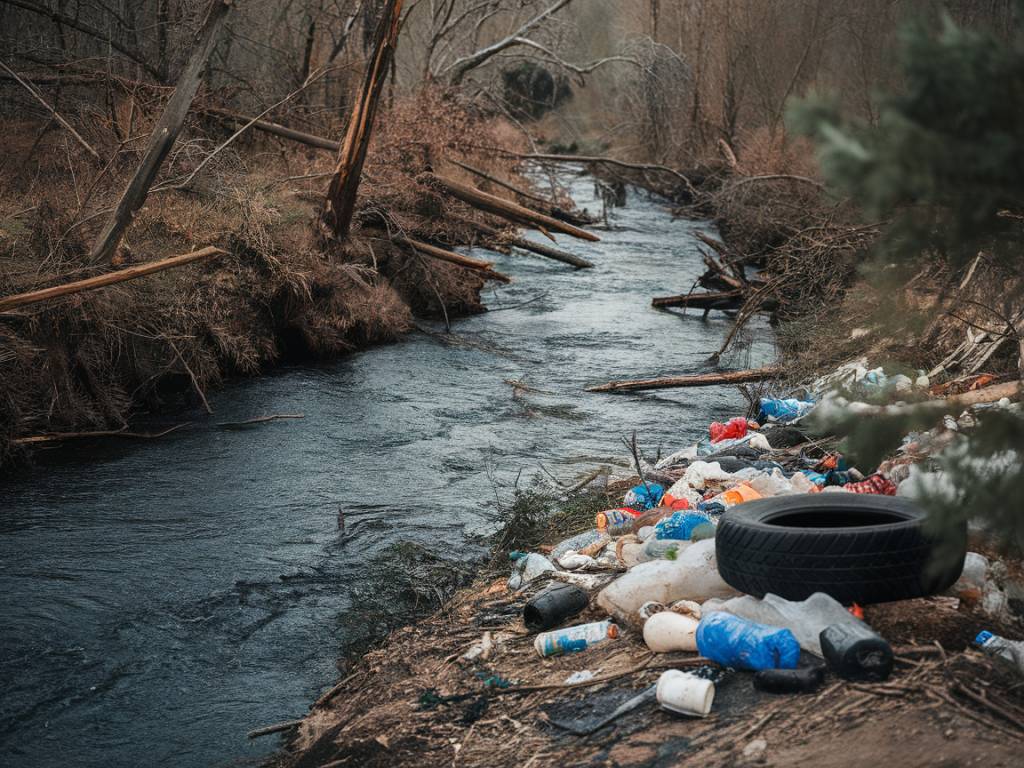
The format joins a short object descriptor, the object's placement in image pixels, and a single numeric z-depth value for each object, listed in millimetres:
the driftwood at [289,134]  14094
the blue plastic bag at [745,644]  3568
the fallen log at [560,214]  18219
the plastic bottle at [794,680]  3391
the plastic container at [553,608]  4699
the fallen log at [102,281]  8133
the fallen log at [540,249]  17125
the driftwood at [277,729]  4516
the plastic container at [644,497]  6422
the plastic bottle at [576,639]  4371
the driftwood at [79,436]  8509
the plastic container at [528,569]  5477
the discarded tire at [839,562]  3791
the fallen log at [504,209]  14852
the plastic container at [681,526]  5148
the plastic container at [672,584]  4398
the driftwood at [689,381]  10180
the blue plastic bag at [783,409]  8273
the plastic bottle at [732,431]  7742
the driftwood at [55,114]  9945
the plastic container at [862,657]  3348
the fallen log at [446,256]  14125
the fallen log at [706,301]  14280
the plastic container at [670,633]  3982
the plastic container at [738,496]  5559
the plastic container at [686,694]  3457
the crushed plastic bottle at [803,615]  3660
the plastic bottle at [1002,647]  3310
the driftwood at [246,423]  9641
